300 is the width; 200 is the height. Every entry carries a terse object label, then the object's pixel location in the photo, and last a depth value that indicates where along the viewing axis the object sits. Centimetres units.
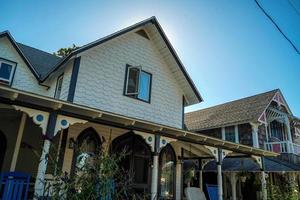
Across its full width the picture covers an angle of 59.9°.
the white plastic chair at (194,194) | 1020
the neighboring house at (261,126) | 1633
